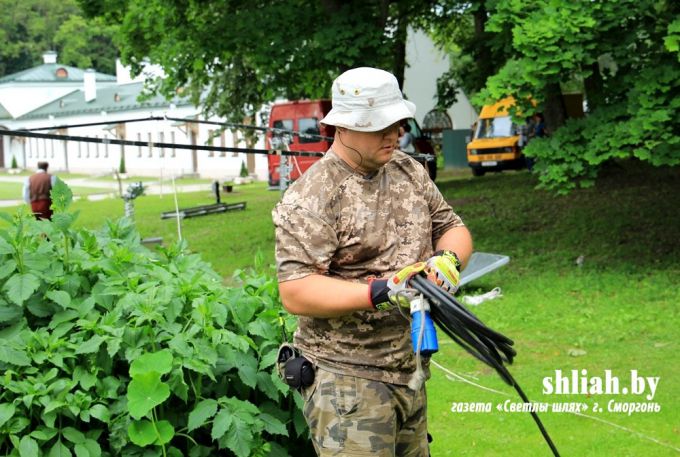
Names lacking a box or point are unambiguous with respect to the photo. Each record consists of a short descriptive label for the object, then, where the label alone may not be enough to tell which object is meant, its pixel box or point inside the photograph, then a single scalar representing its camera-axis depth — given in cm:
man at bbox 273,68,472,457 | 304
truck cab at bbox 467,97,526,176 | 3000
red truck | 2483
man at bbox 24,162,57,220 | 1584
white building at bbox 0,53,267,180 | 5322
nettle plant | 379
